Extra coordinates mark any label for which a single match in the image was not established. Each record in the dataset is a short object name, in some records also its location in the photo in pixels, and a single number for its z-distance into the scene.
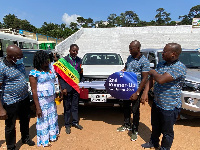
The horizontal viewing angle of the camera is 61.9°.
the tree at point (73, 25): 65.46
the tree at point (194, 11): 86.40
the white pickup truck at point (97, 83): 3.79
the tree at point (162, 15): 82.94
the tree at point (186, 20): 75.88
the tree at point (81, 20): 72.88
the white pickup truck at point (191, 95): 3.52
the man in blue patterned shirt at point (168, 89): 2.29
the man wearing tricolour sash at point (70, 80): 3.40
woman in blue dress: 2.79
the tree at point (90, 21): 74.21
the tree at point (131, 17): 78.53
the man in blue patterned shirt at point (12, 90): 2.53
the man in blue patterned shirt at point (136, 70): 2.90
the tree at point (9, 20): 53.75
